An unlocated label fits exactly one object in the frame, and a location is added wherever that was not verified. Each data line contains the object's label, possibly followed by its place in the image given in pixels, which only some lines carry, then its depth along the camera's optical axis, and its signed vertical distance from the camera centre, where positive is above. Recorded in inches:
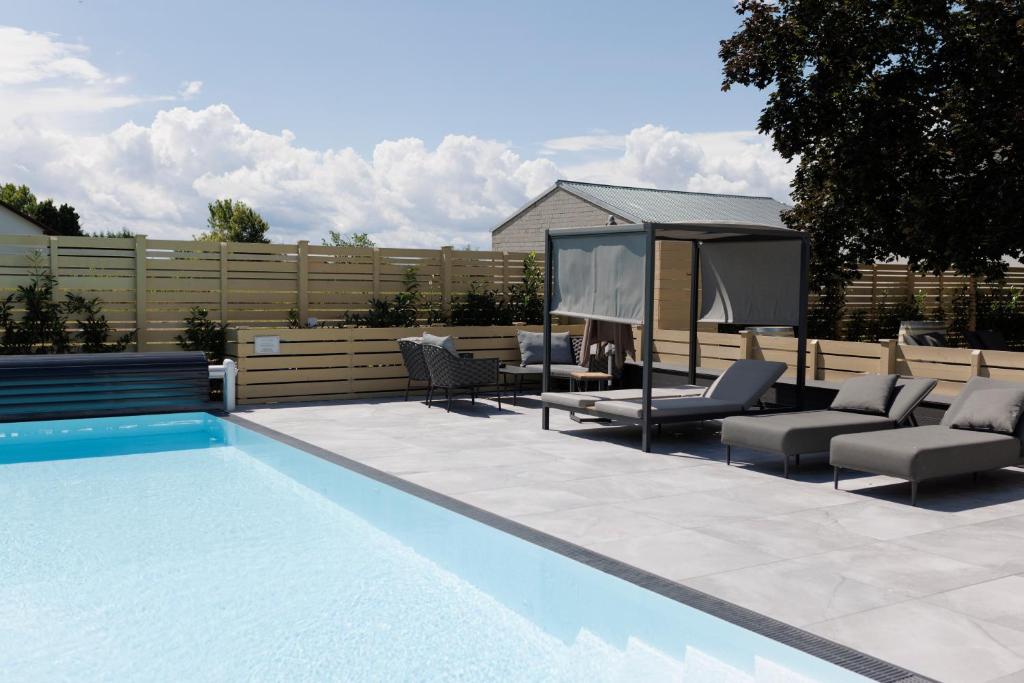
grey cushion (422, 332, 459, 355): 470.6 -17.1
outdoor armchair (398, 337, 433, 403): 473.4 -27.0
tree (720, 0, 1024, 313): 420.8 +97.8
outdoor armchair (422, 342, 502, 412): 451.2 -30.4
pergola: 354.9 +15.3
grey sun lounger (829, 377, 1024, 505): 264.1 -40.6
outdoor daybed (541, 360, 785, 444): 357.6 -36.0
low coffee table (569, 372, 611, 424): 429.4 -36.4
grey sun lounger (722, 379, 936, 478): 301.7 -37.7
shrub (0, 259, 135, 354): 460.4 -9.3
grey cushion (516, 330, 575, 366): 506.3 -21.2
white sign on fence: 485.4 -20.8
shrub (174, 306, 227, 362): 497.0 -16.9
